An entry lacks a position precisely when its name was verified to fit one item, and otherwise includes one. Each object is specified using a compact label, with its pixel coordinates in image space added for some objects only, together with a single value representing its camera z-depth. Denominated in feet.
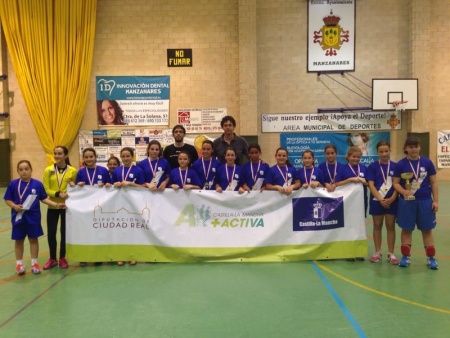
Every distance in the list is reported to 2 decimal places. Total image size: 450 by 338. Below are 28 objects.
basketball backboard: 35.83
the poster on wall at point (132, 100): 37.52
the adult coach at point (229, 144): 17.06
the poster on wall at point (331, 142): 37.47
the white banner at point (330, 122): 37.40
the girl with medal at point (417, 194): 13.67
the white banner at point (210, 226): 14.62
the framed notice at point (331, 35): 36.81
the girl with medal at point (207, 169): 16.06
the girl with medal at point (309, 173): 15.17
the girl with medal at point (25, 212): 13.73
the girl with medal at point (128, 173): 15.10
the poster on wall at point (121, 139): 37.73
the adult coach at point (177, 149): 16.69
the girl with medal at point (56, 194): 14.61
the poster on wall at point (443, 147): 37.73
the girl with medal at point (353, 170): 15.59
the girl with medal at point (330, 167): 15.72
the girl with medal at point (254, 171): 15.98
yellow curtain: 36.24
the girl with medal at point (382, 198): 14.46
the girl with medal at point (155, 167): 15.81
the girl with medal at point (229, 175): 15.64
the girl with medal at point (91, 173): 15.12
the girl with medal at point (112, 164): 16.78
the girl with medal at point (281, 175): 15.32
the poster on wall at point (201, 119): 37.78
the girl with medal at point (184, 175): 15.25
